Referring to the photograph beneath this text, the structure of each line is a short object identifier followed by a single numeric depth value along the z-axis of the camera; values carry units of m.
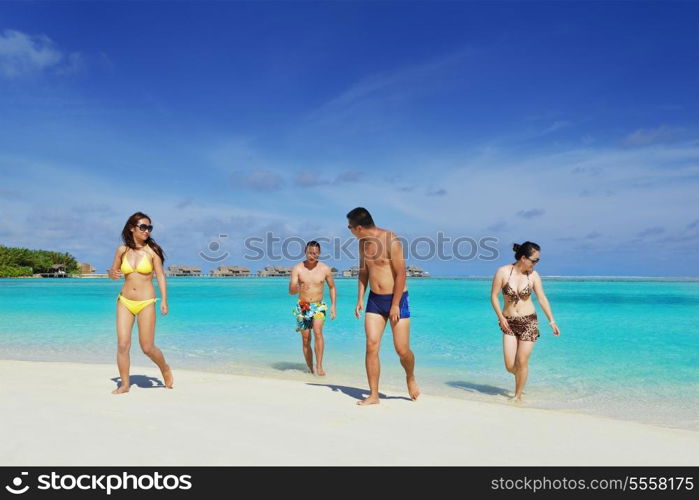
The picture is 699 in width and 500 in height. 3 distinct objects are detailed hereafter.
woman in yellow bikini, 5.51
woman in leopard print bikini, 6.06
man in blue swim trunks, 5.07
